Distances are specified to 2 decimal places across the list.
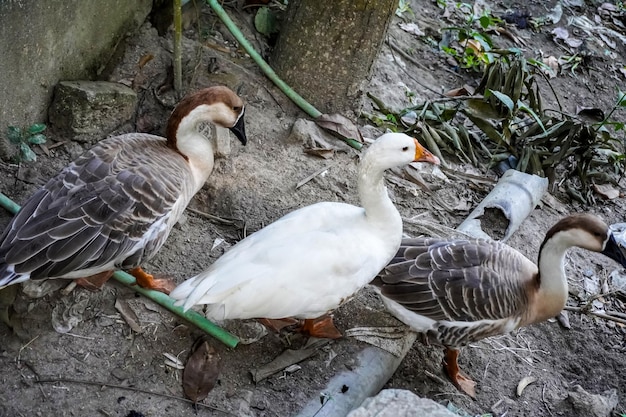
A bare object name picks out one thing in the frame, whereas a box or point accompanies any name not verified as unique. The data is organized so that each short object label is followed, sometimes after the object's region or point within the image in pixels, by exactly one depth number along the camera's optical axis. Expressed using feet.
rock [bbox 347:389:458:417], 8.24
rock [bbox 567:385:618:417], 11.09
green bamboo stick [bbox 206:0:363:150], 15.23
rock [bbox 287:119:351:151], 14.80
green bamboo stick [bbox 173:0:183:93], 13.33
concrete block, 12.92
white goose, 9.92
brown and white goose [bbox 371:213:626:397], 10.94
